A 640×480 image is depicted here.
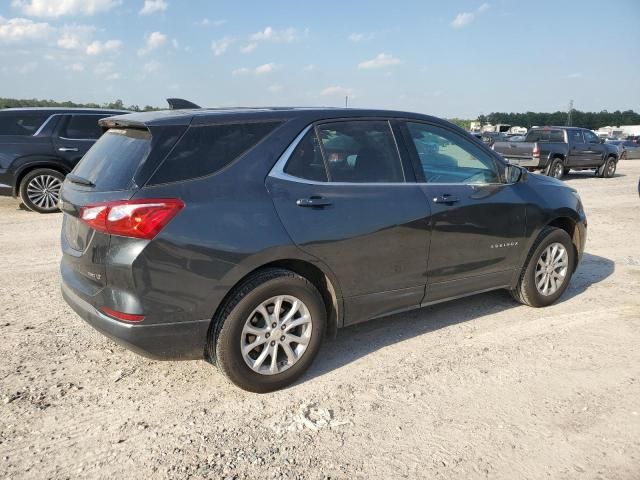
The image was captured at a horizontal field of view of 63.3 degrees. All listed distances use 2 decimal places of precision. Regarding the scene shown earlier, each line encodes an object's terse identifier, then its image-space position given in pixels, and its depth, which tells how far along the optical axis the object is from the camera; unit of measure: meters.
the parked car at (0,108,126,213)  8.89
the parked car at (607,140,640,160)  32.06
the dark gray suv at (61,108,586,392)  2.86
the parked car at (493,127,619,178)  16.77
